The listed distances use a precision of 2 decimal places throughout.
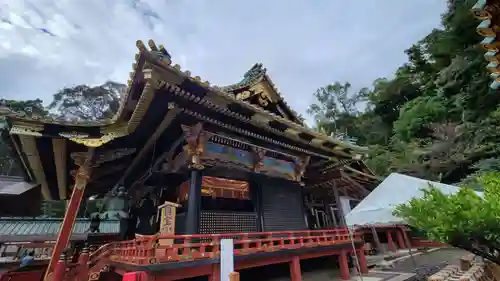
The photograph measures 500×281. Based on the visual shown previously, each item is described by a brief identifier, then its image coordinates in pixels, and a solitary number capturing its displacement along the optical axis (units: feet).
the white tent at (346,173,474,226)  21.47
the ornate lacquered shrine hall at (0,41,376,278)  17.38
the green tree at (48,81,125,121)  124.31
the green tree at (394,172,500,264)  15.56
